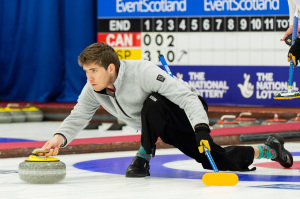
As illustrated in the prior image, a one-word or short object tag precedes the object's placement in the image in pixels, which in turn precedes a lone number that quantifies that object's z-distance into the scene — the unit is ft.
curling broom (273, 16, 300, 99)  30.36
